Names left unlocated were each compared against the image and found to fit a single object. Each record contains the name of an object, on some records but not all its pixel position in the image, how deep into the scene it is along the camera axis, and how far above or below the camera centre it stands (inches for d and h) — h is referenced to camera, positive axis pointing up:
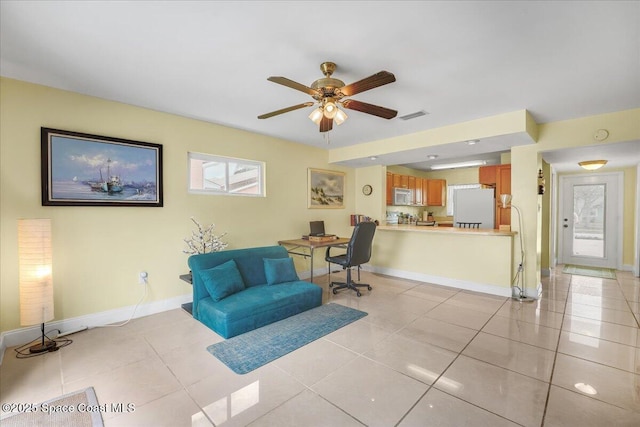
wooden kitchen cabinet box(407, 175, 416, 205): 280.2 +22.9
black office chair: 166.1 -27.0
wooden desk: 171.9 -22.3
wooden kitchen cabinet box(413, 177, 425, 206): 286.2 +15.4
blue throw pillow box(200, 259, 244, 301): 122.6 -32.5
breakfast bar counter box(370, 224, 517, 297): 165.6 -32.8
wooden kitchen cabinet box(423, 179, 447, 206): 308.2 +19.0
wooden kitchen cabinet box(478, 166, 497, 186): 216.4 +26.2
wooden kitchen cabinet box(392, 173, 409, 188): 260.1 +27.0
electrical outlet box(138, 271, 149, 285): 132.5 -32.6
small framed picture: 213.0 +15.9
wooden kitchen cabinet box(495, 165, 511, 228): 197.6 +15.4
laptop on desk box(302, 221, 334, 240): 198.2 -14.7
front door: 237.1 -10.4
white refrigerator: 191.6 +1.5
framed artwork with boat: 110.4 +17.3
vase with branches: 147.0 -17.6
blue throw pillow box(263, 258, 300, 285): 145.4 -33.2
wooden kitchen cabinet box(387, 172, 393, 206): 252.1 +18.4
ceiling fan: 81.4 +37.7
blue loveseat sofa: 114.5 -39.3
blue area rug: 94.6 -51.1
